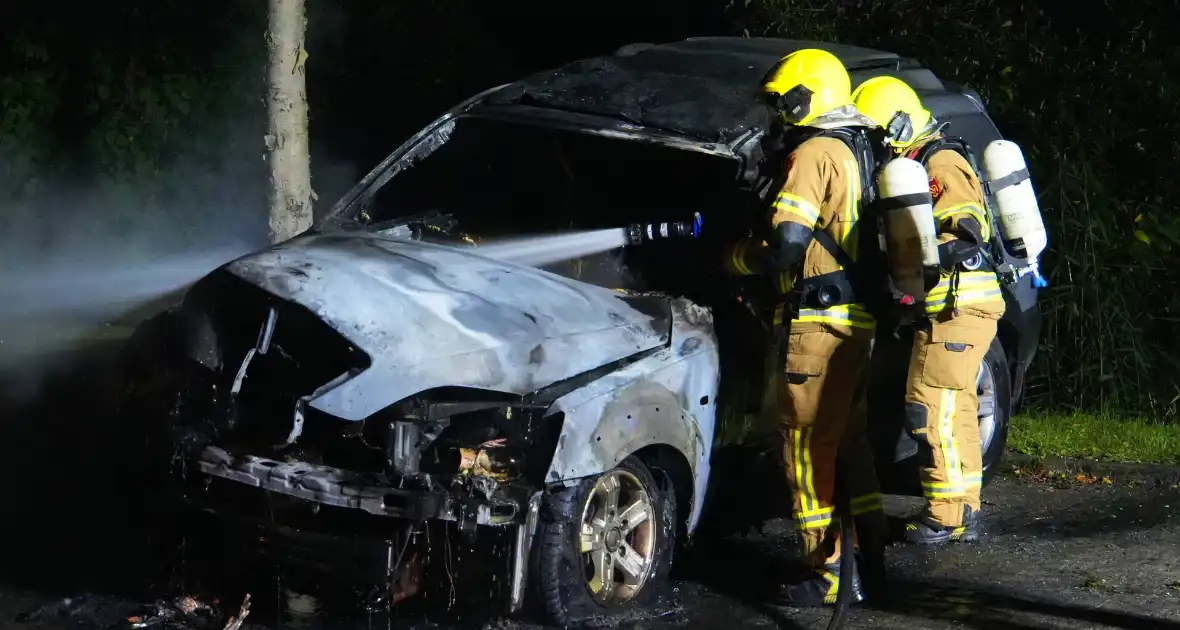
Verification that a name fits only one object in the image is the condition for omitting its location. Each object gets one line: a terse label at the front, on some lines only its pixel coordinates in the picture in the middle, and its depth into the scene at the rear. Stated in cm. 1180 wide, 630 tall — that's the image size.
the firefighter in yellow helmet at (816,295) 930
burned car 807
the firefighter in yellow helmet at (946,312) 1007
